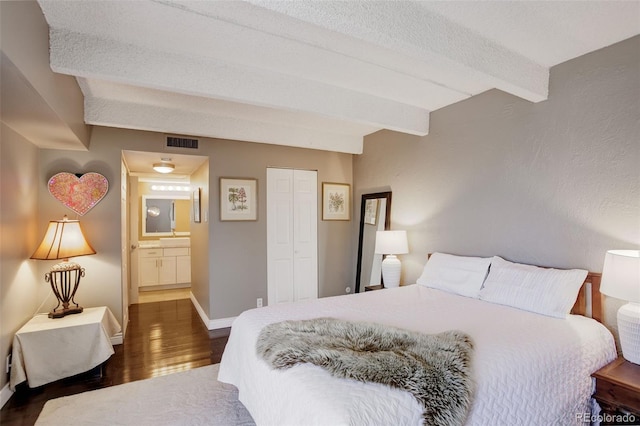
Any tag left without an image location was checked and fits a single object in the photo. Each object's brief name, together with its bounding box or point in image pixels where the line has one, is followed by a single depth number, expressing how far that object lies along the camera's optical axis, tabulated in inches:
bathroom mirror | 252.7
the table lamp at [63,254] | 111.3
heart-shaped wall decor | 122.2
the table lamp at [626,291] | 70.9
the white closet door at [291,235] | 171.5
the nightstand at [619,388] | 65.7
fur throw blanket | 50.5
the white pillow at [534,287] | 86.0
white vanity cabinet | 232.1
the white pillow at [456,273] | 108.2
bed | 49.1
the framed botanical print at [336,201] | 184.4
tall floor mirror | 163.0
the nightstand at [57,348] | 97.7
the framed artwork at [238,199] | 158.7
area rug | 85.0
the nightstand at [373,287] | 151.1
